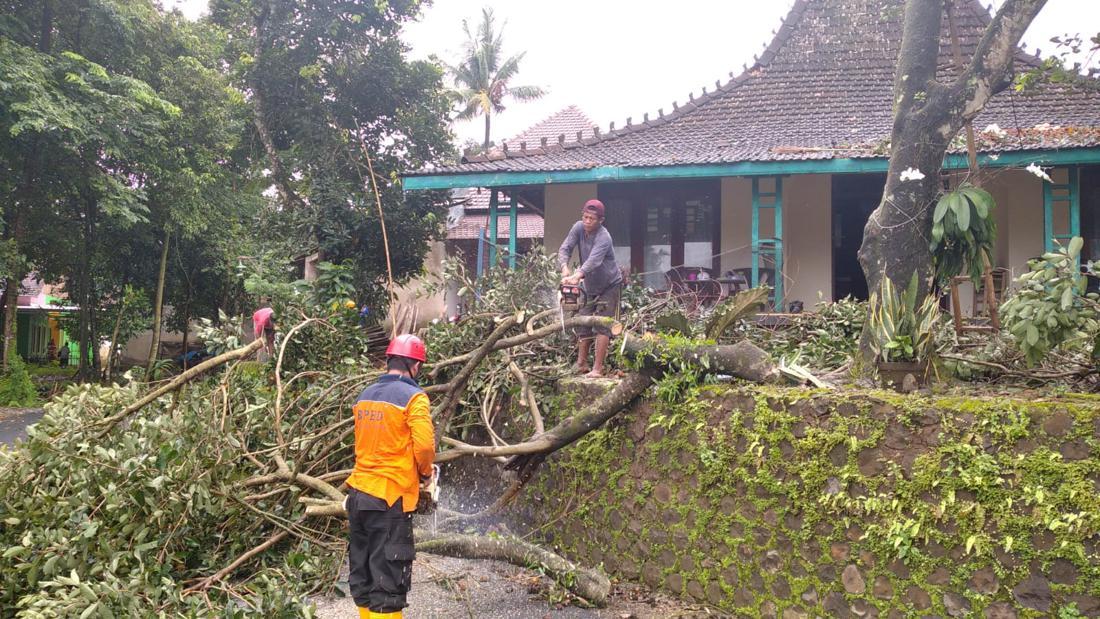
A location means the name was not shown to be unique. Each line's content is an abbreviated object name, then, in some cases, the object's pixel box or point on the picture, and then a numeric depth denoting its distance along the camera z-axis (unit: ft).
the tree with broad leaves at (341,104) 49.78
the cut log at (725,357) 17.25
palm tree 100.27
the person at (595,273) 21.53
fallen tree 15.35
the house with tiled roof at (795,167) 31.81
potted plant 17.44
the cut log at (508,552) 17.52
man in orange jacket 13.82
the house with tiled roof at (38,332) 84.64
